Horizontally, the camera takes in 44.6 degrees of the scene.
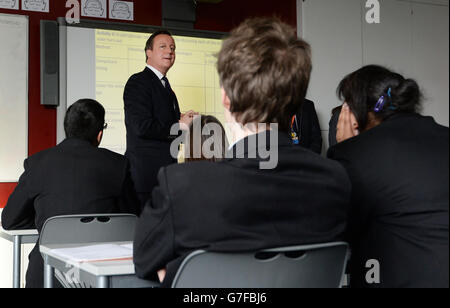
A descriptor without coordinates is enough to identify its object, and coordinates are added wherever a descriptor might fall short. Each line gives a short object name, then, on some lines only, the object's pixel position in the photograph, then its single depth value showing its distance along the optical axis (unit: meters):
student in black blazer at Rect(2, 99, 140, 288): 2.25
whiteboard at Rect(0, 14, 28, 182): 4.06
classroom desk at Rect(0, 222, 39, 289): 2.38
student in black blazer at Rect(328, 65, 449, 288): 1.29
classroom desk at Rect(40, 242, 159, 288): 1.28
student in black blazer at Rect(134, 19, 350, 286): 1.08
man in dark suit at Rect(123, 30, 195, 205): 3.39
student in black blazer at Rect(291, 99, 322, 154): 4.54
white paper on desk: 1.39
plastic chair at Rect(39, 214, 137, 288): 2.01
